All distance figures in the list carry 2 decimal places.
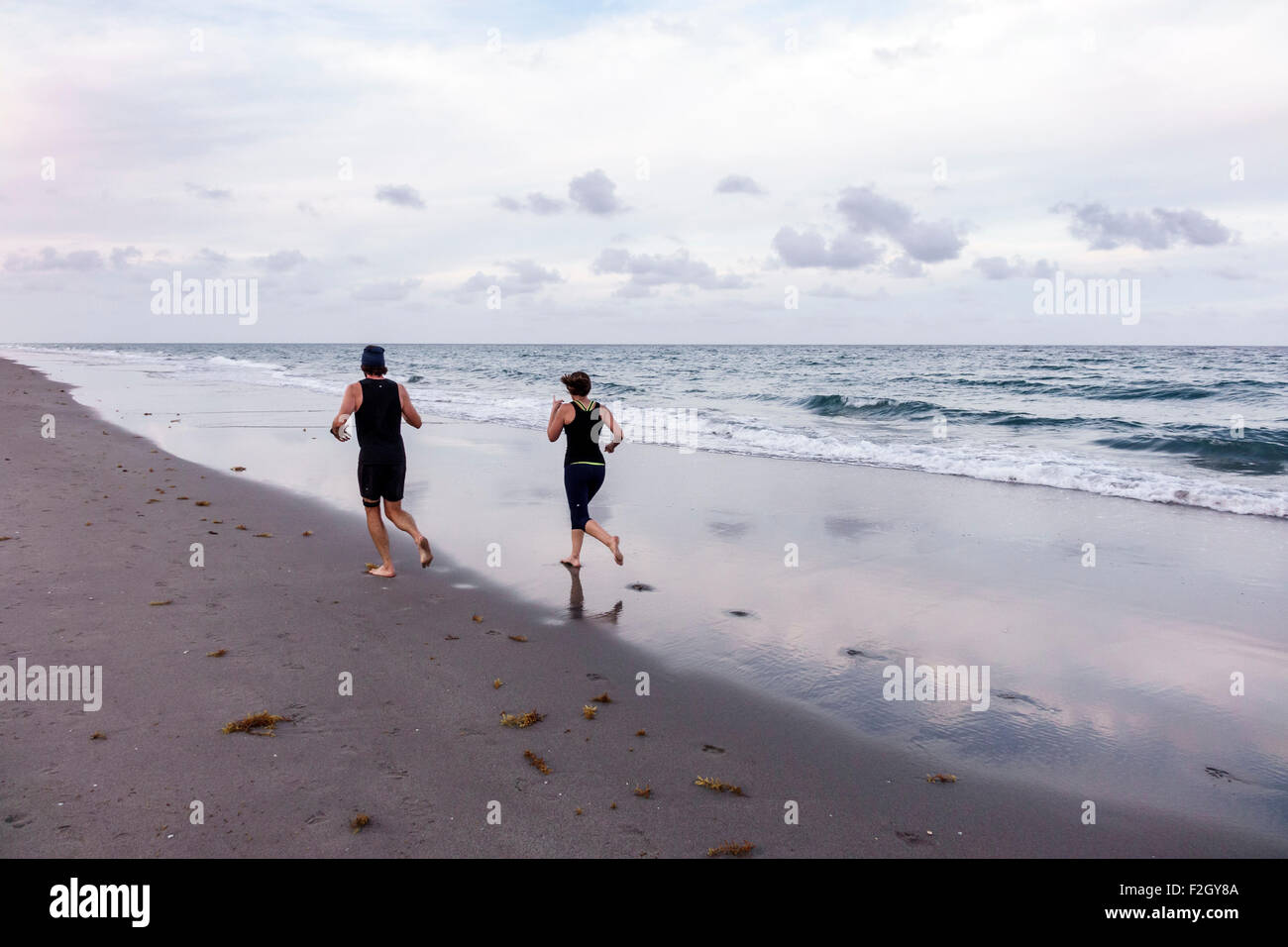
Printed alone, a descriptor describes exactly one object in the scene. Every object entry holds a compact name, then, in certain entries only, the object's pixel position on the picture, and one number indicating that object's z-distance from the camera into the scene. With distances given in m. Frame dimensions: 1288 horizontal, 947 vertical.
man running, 7.03
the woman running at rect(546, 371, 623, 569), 7.56
